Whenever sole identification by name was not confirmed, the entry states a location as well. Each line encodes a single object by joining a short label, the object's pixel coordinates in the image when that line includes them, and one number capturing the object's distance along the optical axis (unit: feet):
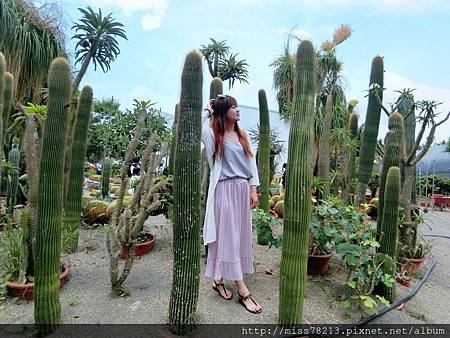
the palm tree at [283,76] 46.83
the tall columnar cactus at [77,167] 11.23
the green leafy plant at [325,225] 9.71
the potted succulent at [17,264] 8.16
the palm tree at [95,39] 19.19
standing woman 7.86
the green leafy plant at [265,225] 9.99
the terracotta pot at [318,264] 10.58
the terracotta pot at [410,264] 11.73
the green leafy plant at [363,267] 8.36
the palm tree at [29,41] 22.04
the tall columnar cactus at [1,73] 8.30
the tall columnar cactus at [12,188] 14.33
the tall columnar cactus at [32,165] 7.48
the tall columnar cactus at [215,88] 11.88
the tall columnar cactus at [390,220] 9.00
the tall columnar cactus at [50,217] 6.52
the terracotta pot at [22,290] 8.12
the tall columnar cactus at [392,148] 10.10
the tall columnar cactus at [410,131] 14.29
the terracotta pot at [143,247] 11.36
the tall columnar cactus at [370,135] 13.53
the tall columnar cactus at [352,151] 18.81
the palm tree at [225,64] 21.84
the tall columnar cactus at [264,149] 13.55
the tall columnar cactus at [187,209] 6.67
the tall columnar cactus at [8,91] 10.78
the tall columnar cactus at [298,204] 7.04
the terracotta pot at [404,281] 11.00
